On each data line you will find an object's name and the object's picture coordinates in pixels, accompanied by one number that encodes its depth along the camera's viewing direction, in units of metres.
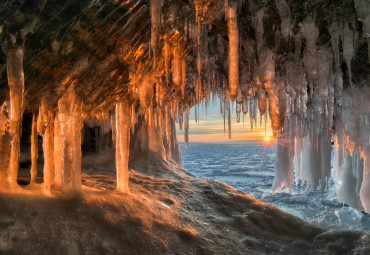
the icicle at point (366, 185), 6.46
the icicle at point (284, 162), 7.94
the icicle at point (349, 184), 8.39
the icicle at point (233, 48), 3.15
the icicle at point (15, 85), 2.34
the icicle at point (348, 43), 3.80
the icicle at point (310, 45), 3.65
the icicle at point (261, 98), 4.58
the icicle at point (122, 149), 3.44
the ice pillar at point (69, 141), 2.87
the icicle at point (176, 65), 4.23
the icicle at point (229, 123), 6.04
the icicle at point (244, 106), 6.38
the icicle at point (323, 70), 4.49
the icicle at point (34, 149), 3.54
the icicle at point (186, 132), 9.98
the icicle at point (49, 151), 2.97
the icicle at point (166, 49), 3.80
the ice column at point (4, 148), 2.51
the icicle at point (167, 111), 8.24
